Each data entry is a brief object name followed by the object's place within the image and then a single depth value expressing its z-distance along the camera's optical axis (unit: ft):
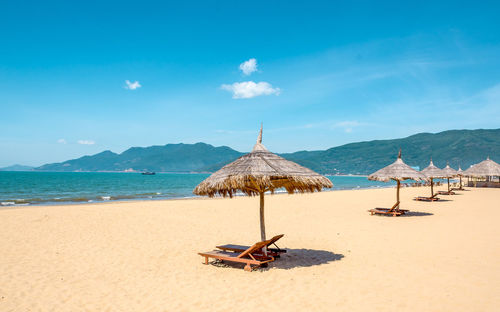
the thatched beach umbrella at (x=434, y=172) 72.92
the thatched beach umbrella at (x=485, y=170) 109.22
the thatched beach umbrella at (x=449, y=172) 82.06
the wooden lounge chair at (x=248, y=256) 22.72
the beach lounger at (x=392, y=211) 49.71
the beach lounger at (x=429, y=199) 74.25
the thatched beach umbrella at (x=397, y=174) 49.96
